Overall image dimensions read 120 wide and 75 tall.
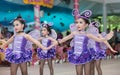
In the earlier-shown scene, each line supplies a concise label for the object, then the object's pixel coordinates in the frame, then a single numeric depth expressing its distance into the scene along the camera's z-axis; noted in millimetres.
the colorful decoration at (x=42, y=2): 12459
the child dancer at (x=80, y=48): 5637
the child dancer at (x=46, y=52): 7539
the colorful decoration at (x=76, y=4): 14461
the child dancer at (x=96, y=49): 6650
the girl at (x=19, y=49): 5820
